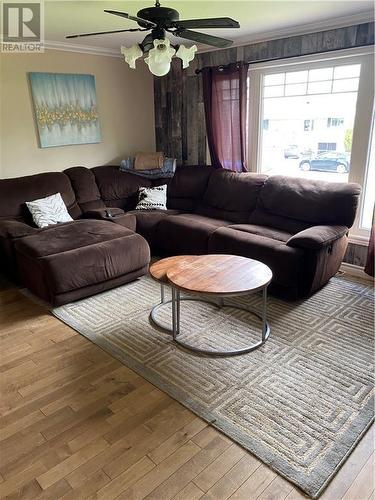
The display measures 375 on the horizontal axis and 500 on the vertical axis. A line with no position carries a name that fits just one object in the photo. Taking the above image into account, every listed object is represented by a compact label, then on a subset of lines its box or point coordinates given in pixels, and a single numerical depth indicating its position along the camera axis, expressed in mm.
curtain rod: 3320
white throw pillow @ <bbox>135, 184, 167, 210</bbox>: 4492
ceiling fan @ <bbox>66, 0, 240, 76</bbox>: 1985
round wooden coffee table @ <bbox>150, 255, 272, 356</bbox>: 2377
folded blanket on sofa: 4742
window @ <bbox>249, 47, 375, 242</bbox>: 3473
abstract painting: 4129
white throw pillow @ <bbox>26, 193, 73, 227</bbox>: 3769
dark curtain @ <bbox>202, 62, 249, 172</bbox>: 4172
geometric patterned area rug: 1812
